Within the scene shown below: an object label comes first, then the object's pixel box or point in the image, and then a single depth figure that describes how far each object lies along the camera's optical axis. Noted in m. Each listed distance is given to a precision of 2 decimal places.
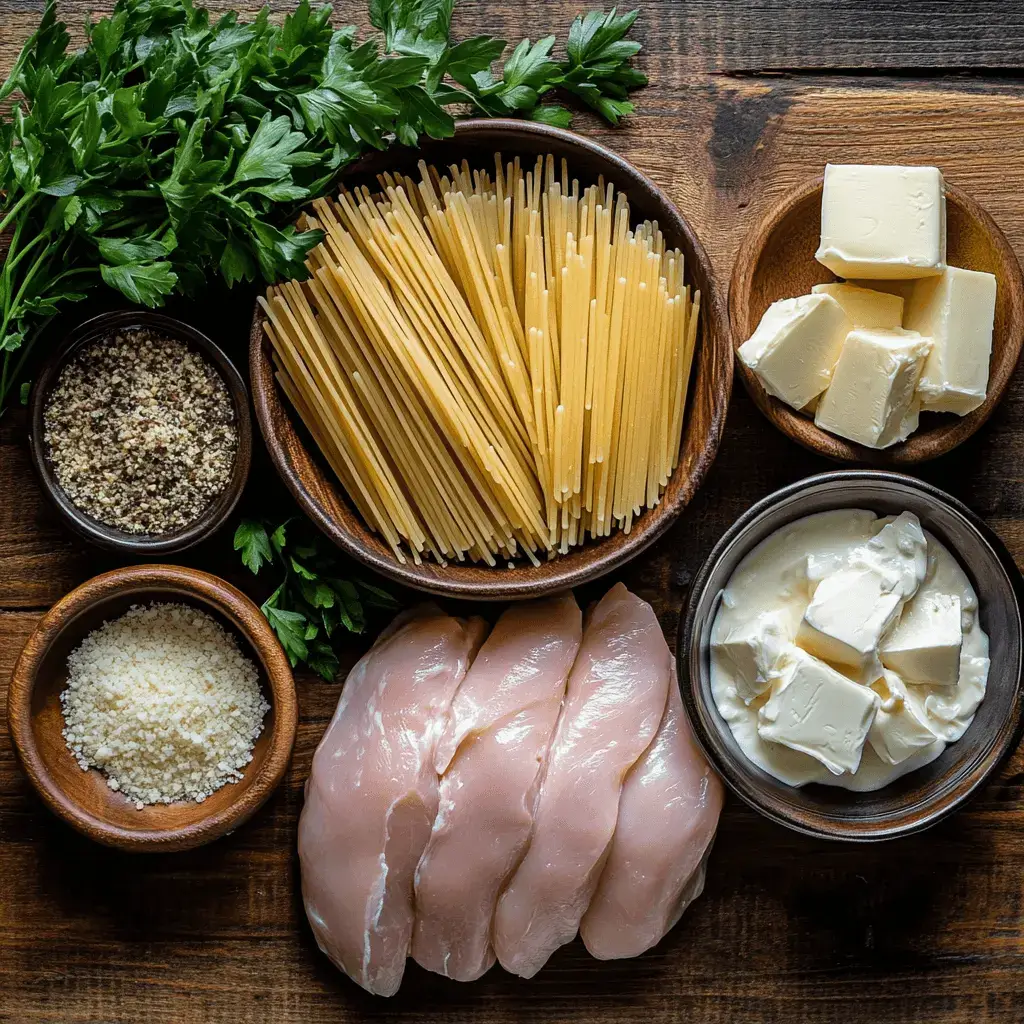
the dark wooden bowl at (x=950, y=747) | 0.93
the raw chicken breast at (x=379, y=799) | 0.95
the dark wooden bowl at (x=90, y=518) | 0.93
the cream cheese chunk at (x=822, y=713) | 0.91
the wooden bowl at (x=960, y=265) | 0.94
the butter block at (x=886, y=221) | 0.93
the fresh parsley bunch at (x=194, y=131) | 0.89
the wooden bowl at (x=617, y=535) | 0.93
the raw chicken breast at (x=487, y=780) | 0.95
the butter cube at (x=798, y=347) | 0.93
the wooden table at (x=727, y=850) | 0.98
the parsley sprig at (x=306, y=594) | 0.95
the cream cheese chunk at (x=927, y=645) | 0.91
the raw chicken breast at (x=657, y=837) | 0.95
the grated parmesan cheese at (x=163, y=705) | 0.95
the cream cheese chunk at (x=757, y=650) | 0.92
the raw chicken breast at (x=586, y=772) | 0.95
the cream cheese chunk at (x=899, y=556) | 0.92
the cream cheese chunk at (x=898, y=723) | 0.92
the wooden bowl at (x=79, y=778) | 0.94
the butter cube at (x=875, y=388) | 0.92
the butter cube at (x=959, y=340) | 0.93
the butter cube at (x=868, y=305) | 0.94
